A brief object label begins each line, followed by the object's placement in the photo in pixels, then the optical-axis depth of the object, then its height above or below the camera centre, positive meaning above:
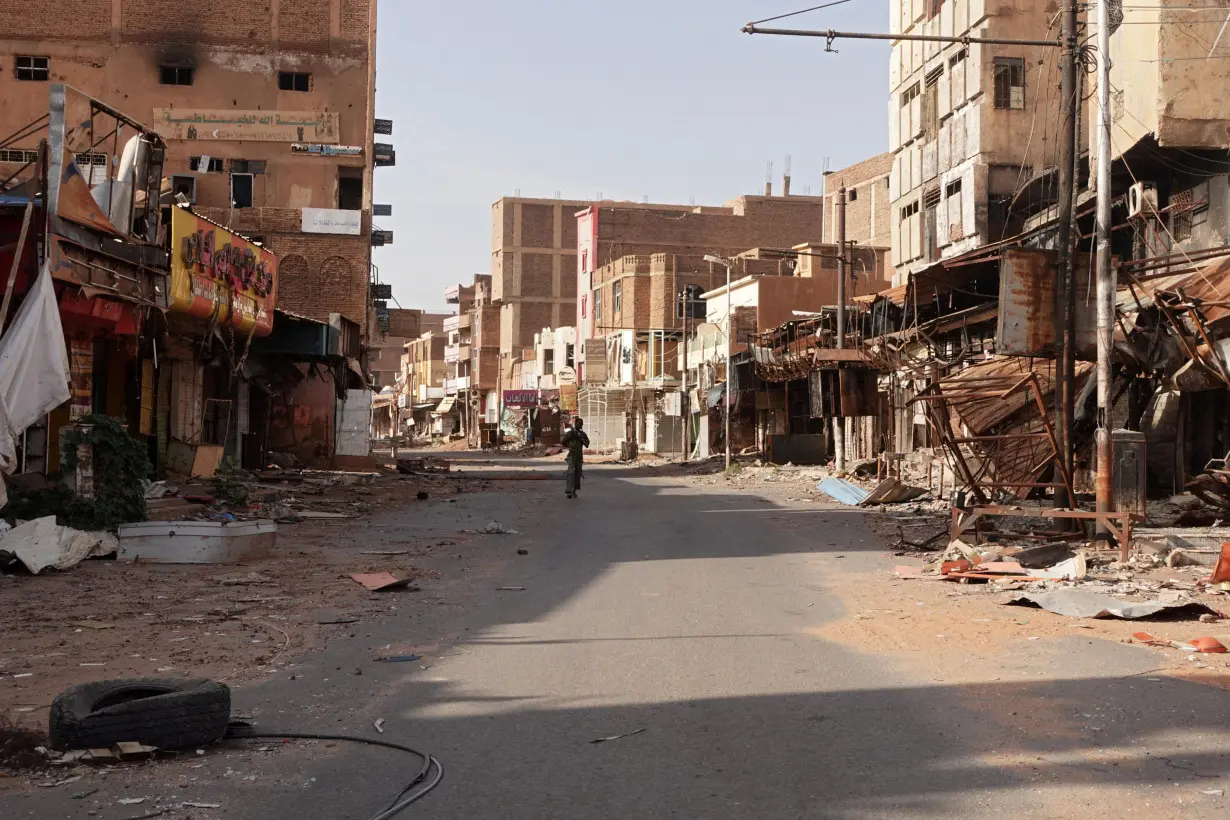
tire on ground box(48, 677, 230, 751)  5.70 -1.39
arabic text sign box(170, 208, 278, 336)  21.98 +3.00
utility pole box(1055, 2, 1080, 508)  15.90 +2.38
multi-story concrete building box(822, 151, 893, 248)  70.69 +13.58
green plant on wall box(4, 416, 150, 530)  14.11 -0.77
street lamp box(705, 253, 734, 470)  46.24 +2.11
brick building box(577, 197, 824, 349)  94.38 +15.52
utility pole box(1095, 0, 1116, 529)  15.12 +2.14
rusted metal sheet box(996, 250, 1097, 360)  15.99 +1.61
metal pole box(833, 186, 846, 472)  35.25 +3.46
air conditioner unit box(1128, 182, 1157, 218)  25.14 +4.93
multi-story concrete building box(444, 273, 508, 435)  111.69 +6.42
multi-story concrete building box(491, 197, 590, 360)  106.50 +14.31
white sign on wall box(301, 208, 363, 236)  44.66 +7.49
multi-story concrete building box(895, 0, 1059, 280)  34.94 +9.18
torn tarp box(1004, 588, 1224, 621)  9.93 -1.47
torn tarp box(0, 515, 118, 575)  12.66 -1.30
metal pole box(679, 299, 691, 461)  61.59 +1.09
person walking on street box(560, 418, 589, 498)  28.03 -0.60
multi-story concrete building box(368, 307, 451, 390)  156.38 +9.00
